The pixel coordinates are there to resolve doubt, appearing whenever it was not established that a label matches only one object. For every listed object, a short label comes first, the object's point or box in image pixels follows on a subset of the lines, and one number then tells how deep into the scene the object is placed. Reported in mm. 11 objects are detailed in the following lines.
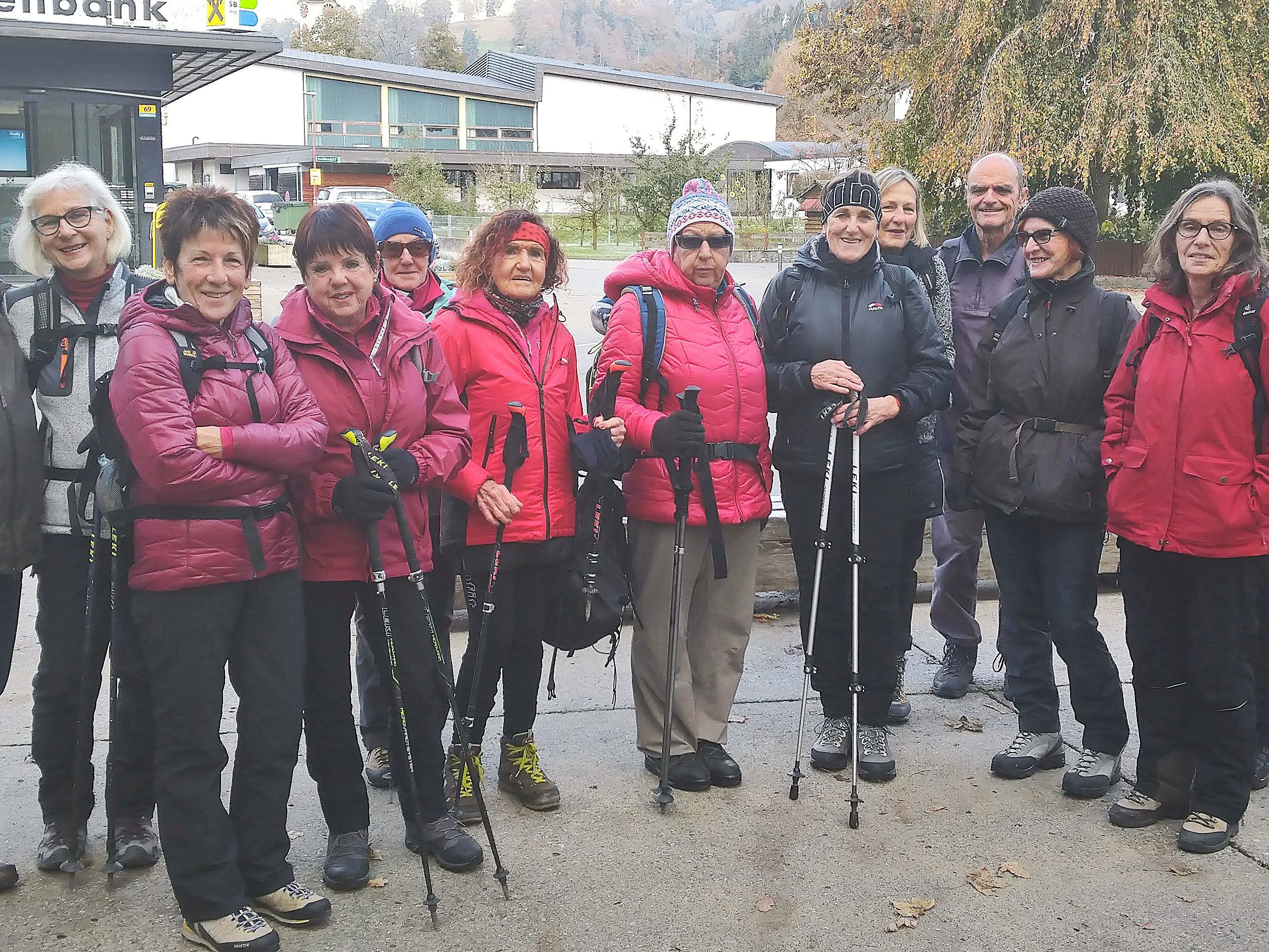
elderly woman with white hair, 3600
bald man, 5133
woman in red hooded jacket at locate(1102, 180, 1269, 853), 3828
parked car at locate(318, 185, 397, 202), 46219
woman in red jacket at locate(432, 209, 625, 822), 4066
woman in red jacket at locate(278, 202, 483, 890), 3590
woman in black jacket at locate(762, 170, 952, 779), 4422
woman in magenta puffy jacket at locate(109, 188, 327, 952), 3201
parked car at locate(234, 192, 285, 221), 51031
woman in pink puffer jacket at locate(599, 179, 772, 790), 4266
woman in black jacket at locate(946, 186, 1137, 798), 4289
